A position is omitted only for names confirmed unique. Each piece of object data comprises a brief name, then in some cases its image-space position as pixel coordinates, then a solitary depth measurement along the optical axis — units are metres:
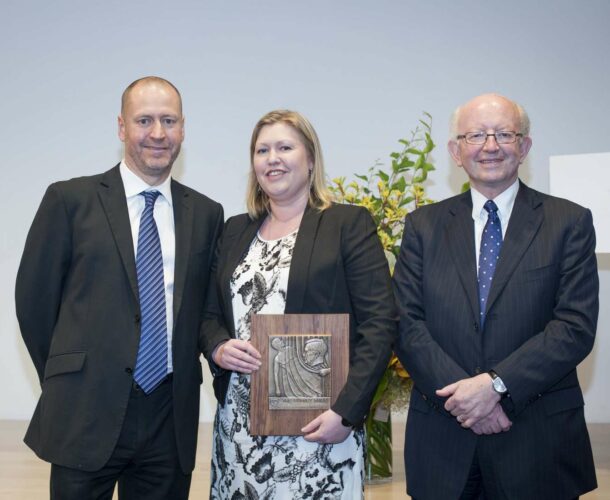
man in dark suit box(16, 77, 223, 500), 2.32
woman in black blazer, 2.24
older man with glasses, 2.15
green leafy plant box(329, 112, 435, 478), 3.62
